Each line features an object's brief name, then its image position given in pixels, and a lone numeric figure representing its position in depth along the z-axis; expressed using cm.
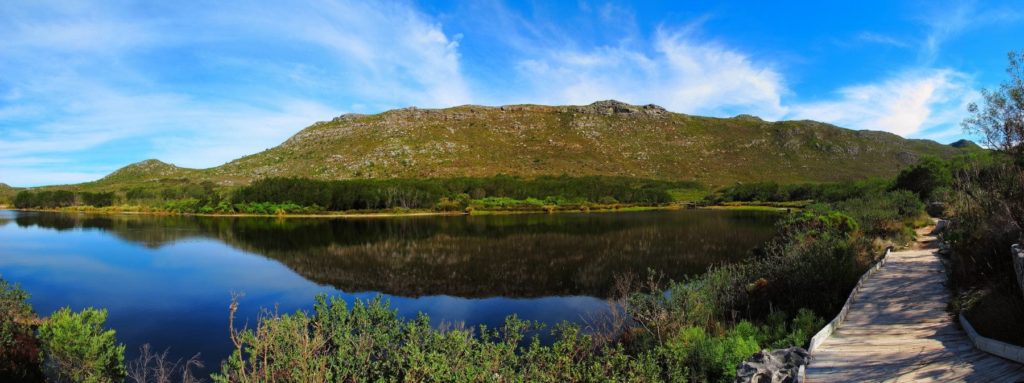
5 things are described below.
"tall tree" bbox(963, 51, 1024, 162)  1313
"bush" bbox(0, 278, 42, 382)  1225
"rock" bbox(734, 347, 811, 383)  852
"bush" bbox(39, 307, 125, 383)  1061
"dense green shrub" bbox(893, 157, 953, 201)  5331
